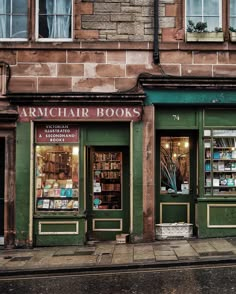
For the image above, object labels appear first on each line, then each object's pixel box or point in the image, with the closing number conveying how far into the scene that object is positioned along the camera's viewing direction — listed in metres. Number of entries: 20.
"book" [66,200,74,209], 11.87
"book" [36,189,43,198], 11.89
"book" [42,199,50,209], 11.87
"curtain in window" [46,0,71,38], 12.19
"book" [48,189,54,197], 11.95
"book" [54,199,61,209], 11.88
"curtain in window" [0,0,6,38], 12.22
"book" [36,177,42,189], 11.90
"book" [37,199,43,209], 11.86
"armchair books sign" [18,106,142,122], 11.70
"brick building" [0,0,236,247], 11.66
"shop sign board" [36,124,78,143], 11.88
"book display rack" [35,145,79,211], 11.89
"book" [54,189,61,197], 11.96
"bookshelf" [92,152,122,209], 12.39
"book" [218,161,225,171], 12.16
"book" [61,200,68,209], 11.88
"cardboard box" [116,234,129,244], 11.67
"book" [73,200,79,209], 11.85
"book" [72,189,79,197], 11.91
